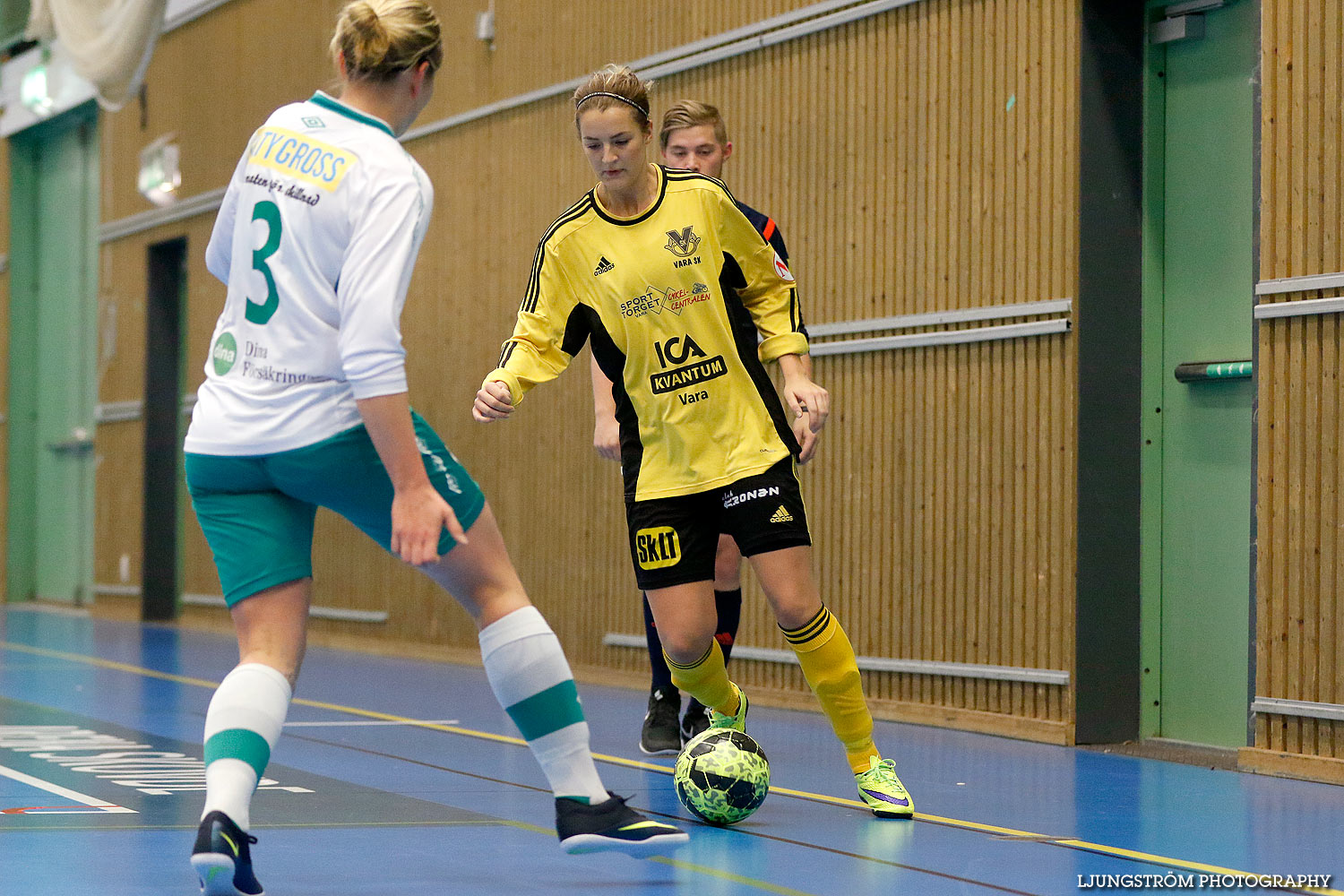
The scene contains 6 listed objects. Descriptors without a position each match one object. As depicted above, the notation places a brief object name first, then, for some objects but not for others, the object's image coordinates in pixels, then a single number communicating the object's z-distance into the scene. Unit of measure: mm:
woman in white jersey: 5617
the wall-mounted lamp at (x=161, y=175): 27062
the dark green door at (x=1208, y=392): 11555
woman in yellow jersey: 8117
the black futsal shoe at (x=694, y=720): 10797
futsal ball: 7832
